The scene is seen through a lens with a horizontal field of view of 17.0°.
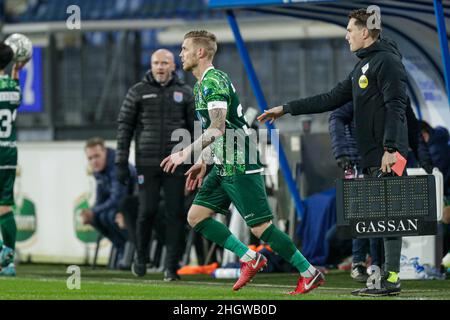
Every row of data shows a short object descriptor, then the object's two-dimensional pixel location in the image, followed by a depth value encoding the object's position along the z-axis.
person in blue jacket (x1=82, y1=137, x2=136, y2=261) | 15.91
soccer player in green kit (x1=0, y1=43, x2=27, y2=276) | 13.80
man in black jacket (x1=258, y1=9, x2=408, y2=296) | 10.58
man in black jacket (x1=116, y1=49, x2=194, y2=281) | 13.67
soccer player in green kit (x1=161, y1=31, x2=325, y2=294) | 10.69
